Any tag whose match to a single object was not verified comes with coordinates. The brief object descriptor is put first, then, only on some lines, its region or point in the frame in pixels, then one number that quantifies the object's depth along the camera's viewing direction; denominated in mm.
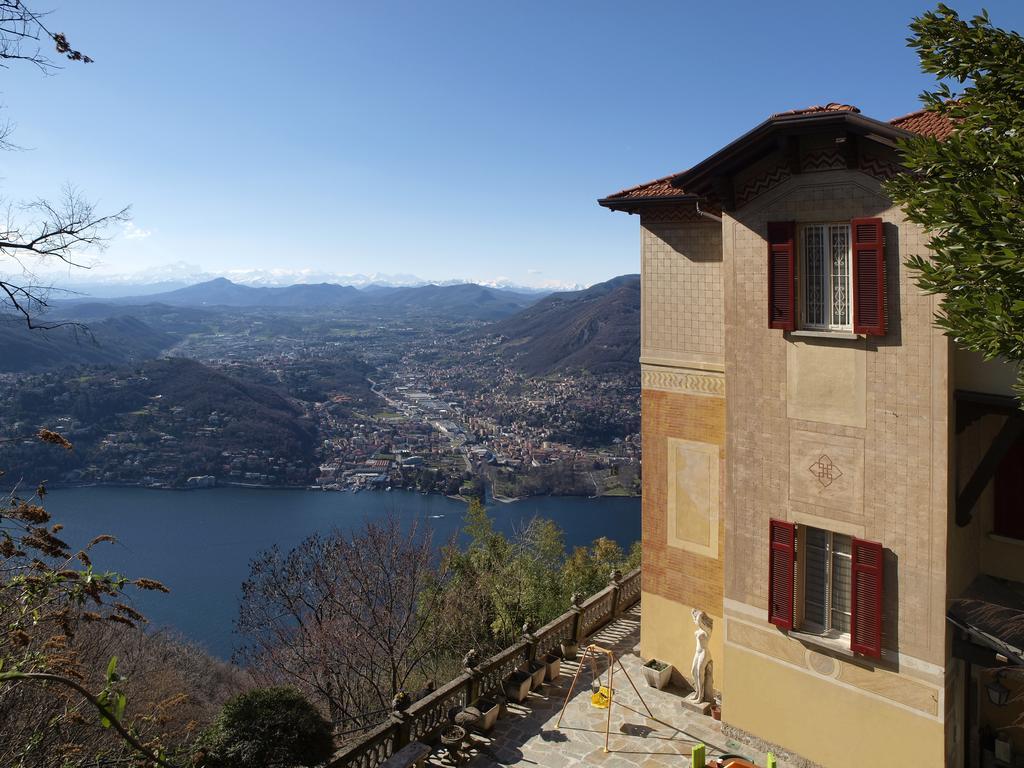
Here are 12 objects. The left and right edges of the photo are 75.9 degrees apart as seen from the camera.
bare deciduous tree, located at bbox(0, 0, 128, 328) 4676
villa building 8078
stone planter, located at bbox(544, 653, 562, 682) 12445
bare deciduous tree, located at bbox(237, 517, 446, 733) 17406
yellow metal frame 10555
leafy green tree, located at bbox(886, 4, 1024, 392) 5508
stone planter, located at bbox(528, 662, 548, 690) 12141
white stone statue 11164
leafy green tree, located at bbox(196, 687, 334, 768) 7707
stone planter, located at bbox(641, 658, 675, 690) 11711
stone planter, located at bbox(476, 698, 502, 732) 10781
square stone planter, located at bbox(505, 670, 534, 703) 11695
